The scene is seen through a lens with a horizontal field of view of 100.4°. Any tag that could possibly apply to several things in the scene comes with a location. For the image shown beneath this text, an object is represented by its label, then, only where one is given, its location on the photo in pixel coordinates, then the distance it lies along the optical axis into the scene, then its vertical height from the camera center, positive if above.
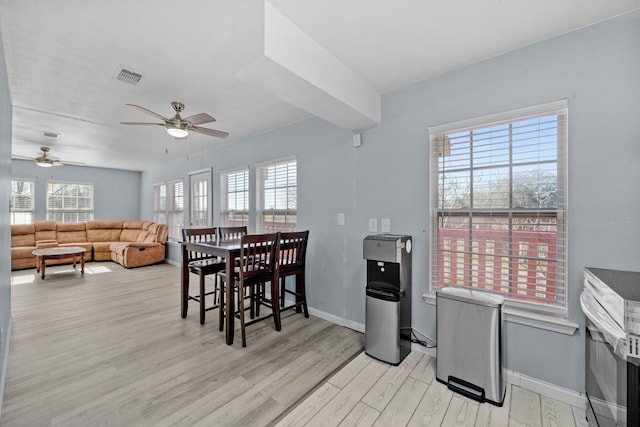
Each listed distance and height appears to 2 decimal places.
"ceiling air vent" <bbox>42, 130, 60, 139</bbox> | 3.98 +1.20
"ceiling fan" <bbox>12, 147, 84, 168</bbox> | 4.99 +1.02
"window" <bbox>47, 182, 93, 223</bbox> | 6.67 +0.28
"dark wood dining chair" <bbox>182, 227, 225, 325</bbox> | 2.95 -0.62
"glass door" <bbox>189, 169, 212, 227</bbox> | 5.08 +0.28
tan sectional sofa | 5.68 -0.65
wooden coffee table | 4.82 -0.79
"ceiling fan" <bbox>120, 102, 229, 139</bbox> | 2.62 +0.91
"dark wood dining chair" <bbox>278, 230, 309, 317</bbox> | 2.87 -0.54
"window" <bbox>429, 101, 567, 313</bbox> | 1.80 +0.06
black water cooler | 2.13 -0.69
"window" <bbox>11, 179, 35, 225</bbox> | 6.21 +0.27
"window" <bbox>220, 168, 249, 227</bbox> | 4.26 +0.26
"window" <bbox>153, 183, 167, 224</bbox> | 6.71 +0.25
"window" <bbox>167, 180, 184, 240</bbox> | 6.02 +0.11
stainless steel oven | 1.00 -0.58
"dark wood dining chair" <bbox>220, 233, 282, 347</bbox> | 2.45 -0.56
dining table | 2.47 -0.44
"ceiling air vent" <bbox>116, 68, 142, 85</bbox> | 2.26 +1.19
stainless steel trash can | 1.71 -0.88
